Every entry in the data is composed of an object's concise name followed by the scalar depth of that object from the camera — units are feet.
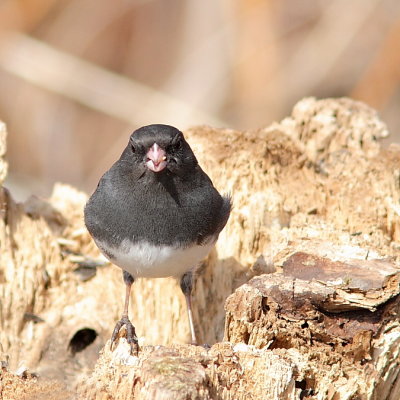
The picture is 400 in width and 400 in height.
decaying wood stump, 13.82
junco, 16.74
